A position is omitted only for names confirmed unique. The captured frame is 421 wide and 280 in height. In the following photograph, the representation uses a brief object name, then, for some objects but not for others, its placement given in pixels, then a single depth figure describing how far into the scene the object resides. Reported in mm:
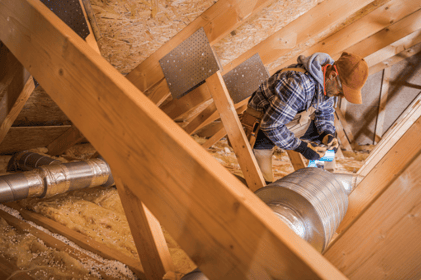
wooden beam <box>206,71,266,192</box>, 2053
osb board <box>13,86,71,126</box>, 2445
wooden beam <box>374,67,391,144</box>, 4664
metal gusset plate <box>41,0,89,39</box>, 1544
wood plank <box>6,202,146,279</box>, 1341
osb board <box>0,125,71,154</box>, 2718
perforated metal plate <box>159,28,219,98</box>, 2055
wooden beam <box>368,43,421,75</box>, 4375
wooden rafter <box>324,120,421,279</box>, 623
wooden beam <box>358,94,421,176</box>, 2255
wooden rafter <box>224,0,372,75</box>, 2217
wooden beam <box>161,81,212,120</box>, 2533
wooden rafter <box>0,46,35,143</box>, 1677
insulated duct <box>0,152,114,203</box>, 1786
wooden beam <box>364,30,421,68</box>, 4059
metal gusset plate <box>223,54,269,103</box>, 2844
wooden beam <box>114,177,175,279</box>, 1030
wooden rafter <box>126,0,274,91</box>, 1834
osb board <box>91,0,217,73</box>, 1874
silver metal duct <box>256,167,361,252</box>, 1181
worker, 1792
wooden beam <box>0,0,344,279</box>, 481
